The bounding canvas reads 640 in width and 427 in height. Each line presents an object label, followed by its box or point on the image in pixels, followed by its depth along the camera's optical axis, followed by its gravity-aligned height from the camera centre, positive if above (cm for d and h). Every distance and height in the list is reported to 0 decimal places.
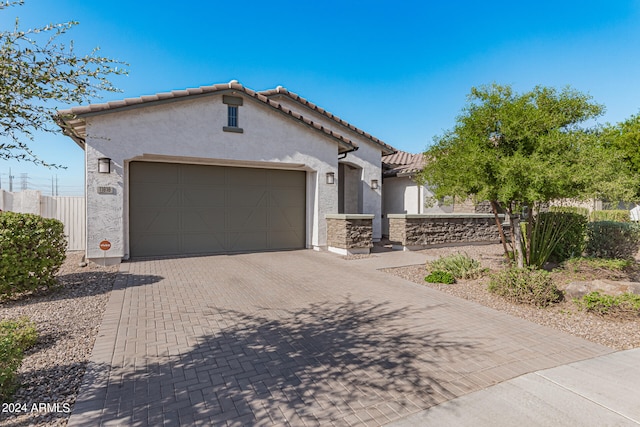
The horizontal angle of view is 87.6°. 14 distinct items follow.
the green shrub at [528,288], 602 -138
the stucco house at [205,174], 953 +131
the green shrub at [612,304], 531 -146
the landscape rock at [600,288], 600 -137
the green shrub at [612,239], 934 -73
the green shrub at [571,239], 935 -71
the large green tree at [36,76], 296 +130
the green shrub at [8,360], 304 -142
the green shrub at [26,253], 598 -74
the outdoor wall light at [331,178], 1249 +134
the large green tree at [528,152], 690 +136
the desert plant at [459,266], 816 -134
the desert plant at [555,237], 876 -63
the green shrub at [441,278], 777 -151
